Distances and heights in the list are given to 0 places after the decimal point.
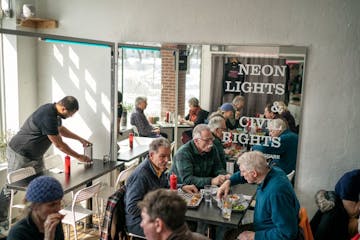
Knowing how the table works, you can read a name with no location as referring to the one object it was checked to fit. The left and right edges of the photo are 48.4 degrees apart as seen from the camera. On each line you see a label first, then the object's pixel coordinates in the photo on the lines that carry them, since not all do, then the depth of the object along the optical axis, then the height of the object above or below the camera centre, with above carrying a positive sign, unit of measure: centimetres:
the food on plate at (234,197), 332 -103
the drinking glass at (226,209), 302 -103
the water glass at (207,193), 334 -100
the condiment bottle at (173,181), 341 -92
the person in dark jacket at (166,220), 205 -76
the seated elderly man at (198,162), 367 -83
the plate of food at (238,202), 316 -104
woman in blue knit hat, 214 -80
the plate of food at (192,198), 320 -104
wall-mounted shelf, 475 +54
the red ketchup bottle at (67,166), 419 -101
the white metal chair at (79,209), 378 -140
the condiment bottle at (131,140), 516 -89
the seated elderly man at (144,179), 299 -83
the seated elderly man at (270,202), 277 -89
